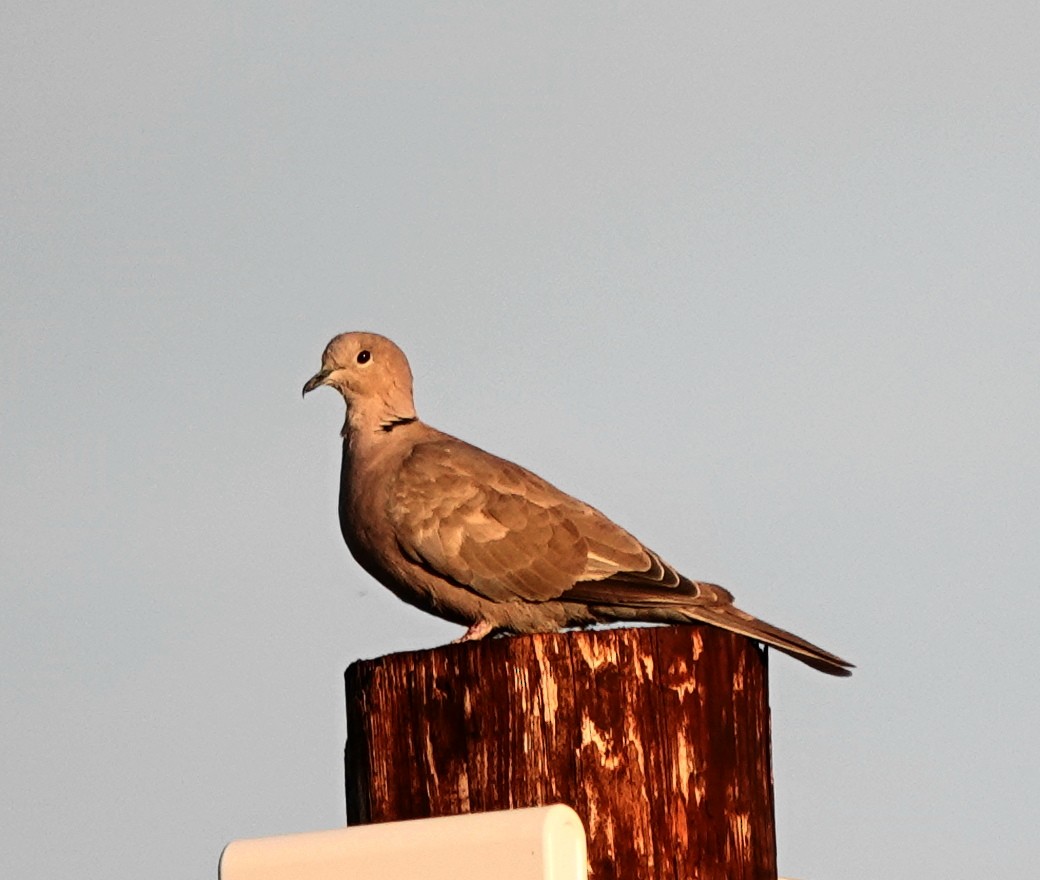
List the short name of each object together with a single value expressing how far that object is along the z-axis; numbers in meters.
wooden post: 8.91
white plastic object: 8.37
